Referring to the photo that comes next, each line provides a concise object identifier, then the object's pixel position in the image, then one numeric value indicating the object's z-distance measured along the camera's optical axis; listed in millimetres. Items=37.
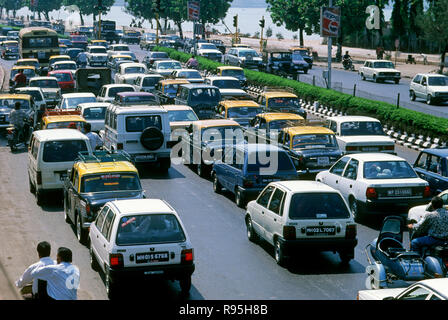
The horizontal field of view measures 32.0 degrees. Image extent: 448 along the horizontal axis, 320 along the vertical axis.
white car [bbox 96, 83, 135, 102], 34856
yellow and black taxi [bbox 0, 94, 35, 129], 31188
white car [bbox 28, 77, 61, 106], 37688
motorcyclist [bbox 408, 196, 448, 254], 13141
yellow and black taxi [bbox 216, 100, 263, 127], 29656
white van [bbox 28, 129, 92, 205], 19641
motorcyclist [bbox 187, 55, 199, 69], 52900
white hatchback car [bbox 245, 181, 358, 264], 14258
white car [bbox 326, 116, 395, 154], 23047
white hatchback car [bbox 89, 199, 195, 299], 12125
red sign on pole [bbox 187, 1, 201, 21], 59156
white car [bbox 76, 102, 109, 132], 29000
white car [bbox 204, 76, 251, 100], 38438
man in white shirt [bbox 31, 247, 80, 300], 9859
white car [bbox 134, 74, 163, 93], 39781
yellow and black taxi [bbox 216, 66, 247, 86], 45406
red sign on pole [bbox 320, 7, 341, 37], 37938
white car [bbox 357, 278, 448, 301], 8477
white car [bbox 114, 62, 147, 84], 43906
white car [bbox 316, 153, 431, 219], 17641
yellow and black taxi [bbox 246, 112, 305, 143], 26219
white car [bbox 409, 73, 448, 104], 41406
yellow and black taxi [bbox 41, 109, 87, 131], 25172
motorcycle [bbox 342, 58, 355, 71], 66831
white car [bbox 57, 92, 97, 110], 32344
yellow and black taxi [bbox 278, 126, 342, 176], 22000
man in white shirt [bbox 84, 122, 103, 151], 22767
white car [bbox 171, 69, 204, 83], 42788
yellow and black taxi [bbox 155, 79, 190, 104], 35750
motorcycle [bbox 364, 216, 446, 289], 11664
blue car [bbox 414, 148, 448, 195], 18781
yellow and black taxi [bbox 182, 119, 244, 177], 23391
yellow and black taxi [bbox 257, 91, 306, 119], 31766
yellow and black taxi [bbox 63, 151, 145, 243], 15680
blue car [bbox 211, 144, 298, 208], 19094
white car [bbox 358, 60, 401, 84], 53750
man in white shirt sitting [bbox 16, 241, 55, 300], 9836
